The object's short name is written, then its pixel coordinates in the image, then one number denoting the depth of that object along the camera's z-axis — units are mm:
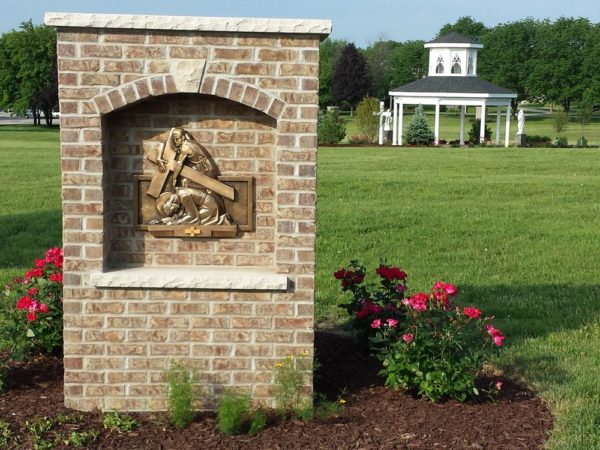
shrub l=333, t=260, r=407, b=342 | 6215
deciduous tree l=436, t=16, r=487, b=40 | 93312
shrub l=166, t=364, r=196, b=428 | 5000
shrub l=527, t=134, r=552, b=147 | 34750
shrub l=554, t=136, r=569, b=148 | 33281
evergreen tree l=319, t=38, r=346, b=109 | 74062
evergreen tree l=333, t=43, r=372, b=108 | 77938
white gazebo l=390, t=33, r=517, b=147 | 36503
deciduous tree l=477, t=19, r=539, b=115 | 76125
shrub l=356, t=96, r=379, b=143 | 36062
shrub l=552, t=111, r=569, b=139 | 41094
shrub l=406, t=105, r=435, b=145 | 34375
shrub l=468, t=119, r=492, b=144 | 36412
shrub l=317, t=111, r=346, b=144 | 33406
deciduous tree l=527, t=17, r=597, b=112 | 73000
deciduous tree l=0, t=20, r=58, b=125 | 59406
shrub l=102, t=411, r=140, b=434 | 5027
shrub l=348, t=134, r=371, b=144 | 35656
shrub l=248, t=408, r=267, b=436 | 4953
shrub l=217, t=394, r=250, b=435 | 4871
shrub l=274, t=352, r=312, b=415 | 5180
